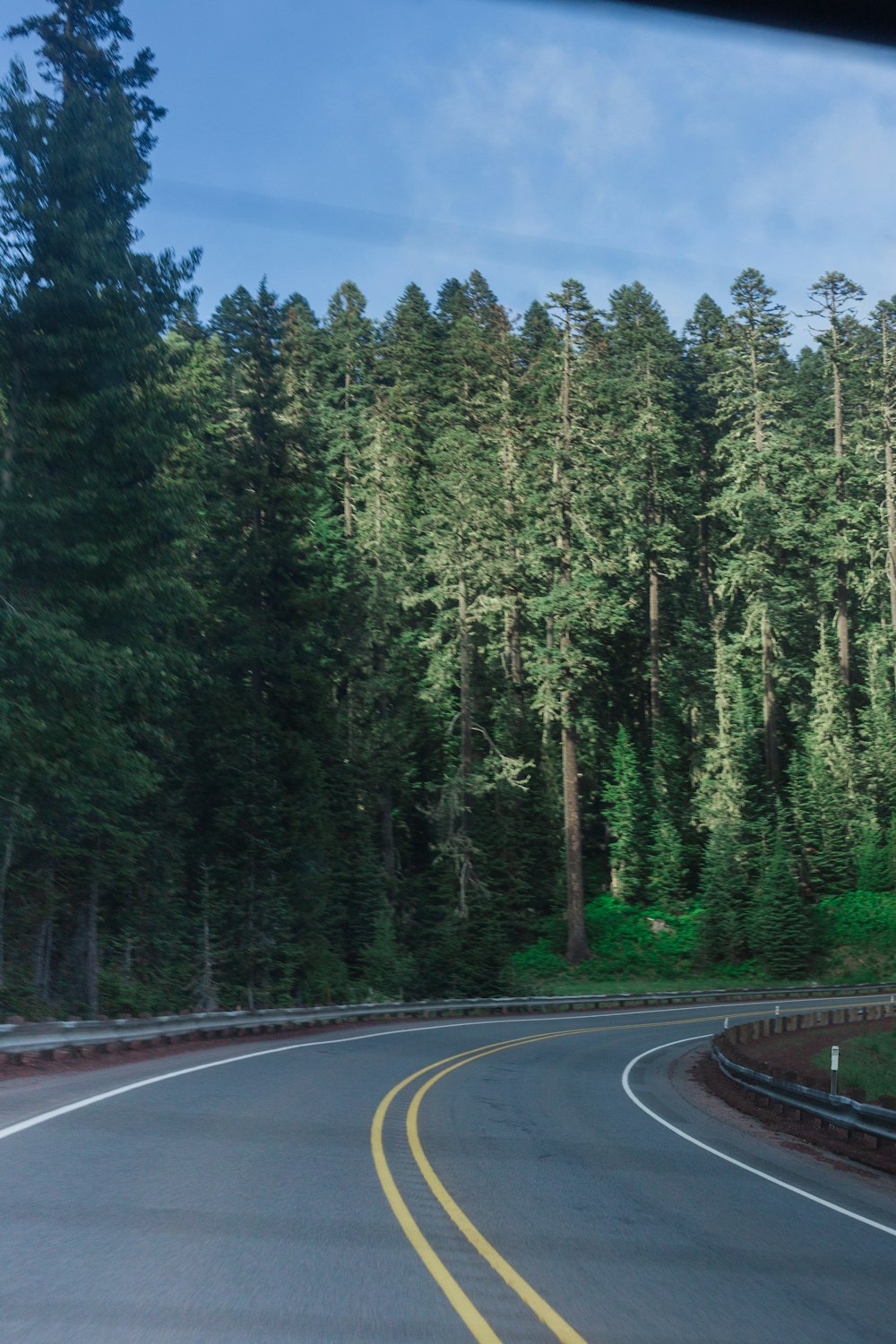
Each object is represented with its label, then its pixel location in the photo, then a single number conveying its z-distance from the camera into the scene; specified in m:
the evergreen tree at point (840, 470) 64.88
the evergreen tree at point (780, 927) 52.06
